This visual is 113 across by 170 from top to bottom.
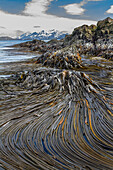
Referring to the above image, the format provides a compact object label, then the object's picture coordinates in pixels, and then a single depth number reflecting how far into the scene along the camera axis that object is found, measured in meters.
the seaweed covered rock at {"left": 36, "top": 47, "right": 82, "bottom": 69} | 7.91
